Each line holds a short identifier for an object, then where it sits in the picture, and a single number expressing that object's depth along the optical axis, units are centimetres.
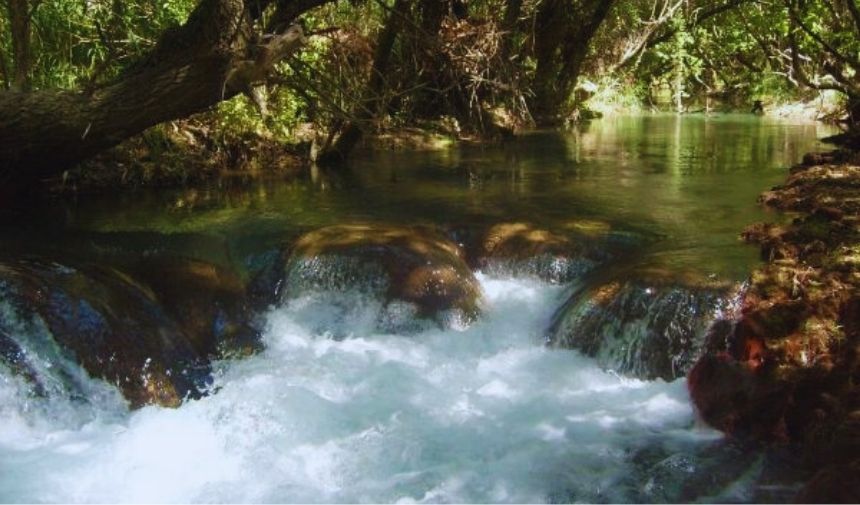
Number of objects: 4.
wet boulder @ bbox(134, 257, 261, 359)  566
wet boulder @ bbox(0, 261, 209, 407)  474
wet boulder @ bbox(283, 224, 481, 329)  616
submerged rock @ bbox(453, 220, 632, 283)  670
